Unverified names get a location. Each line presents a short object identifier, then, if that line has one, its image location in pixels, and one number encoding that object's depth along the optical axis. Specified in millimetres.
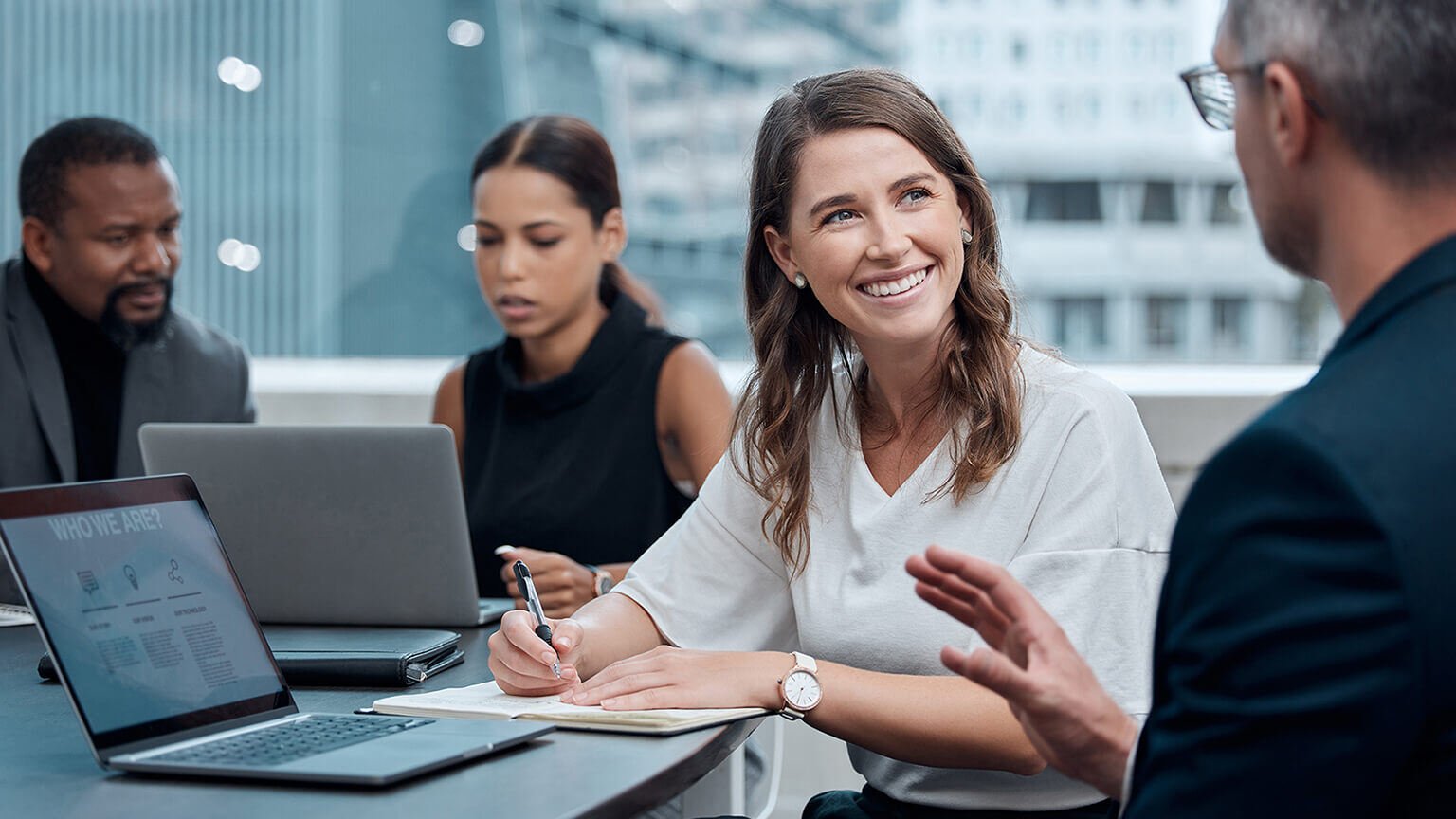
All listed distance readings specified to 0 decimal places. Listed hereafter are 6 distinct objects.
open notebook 1274
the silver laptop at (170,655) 1146
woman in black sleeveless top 2457
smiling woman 1395
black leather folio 1520
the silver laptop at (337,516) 1771
